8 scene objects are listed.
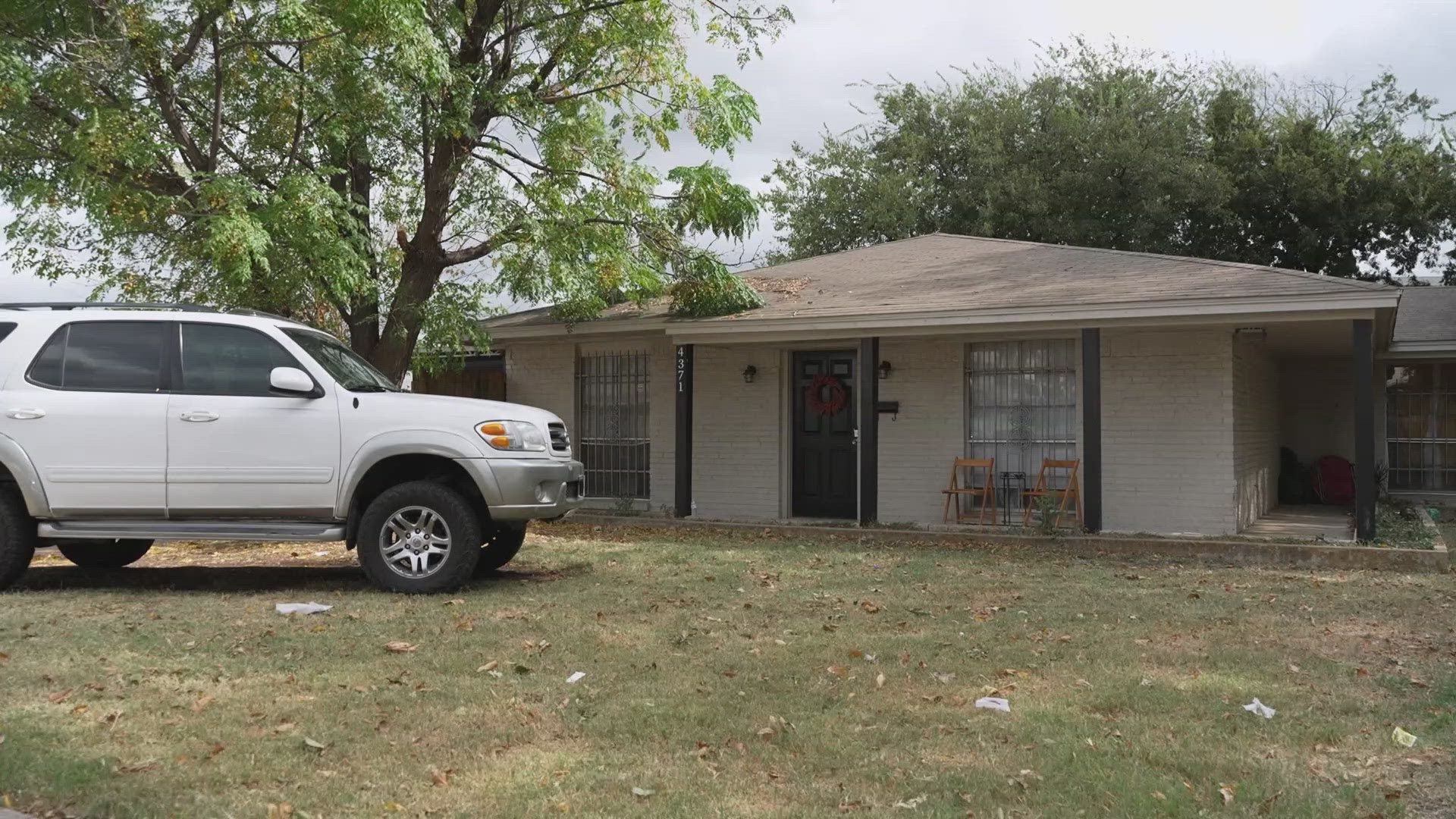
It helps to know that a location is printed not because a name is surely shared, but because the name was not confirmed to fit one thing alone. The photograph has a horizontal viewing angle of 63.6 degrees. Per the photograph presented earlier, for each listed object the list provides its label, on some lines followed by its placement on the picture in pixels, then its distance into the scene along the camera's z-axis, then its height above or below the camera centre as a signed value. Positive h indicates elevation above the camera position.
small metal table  13.45 -0.39
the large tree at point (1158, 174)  28.22 +6.90
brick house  11.94 +0.84
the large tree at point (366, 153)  11.66 +3.36
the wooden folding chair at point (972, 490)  13.50 -0.46
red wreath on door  14.66 +0.67
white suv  7.98 +0.01
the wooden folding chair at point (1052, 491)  12.88 -0.46
